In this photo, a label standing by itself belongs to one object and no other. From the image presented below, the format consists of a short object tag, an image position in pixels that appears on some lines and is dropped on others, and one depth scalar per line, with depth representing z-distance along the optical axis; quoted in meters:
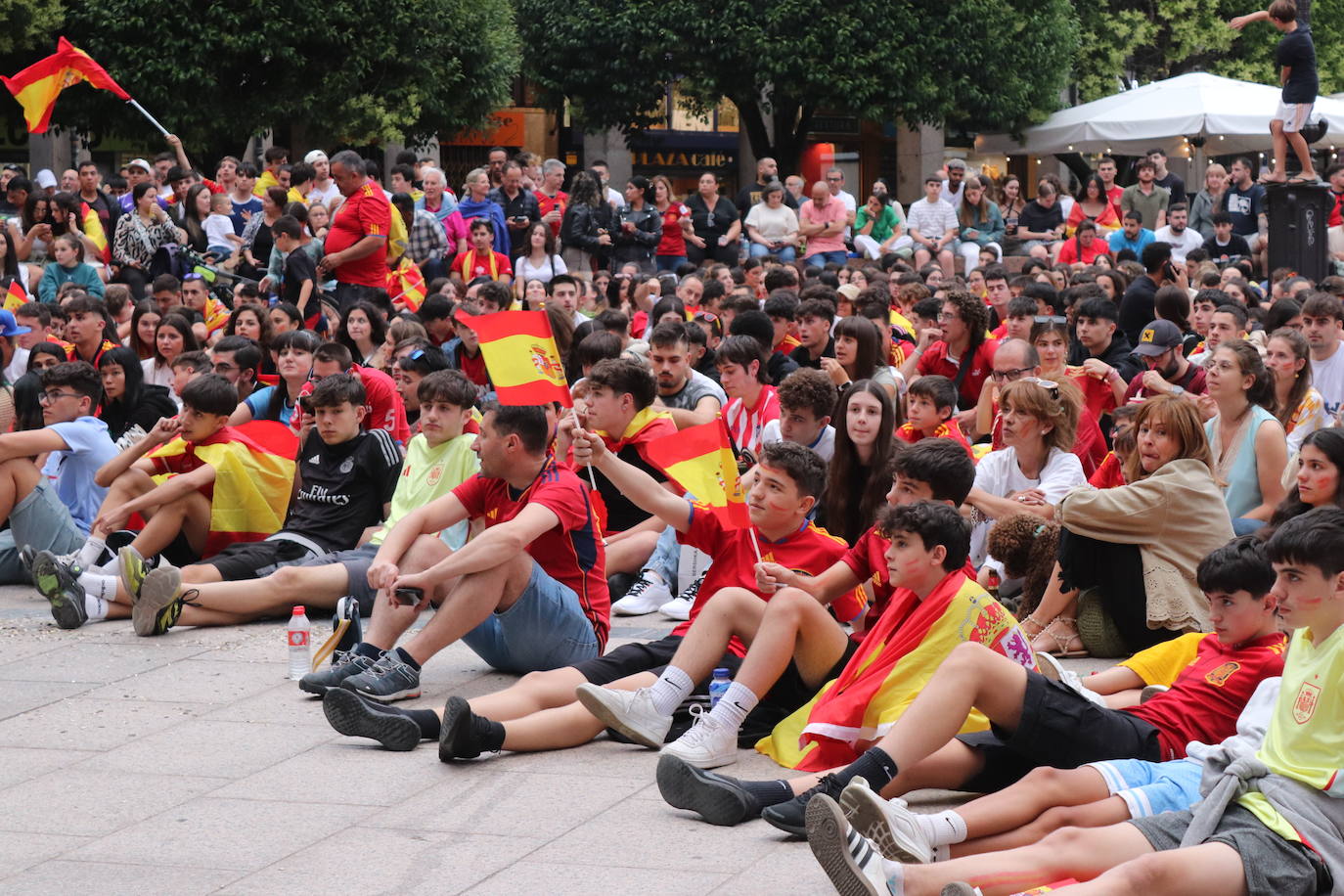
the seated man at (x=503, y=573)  6.57
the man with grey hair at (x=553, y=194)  18.67
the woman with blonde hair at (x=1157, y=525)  7.02
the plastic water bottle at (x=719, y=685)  6.06
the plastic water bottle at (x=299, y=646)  7.37
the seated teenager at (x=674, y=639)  6.03
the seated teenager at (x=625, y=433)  7.88
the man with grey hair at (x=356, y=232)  13.72
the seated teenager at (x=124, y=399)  10.42
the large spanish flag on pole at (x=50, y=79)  17.19
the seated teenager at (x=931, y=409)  8.41
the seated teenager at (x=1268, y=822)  4.19
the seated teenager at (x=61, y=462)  9.23
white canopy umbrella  23.80
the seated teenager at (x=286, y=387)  10.05
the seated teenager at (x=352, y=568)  8.40
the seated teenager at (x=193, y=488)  8.88
